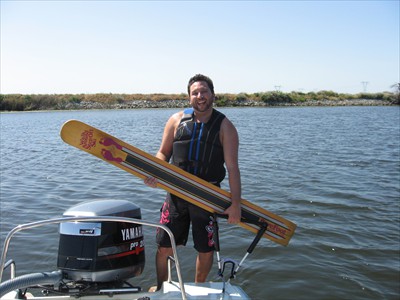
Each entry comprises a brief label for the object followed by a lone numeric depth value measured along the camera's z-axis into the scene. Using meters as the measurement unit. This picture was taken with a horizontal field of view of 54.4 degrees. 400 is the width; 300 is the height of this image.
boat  3.06
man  3.78
